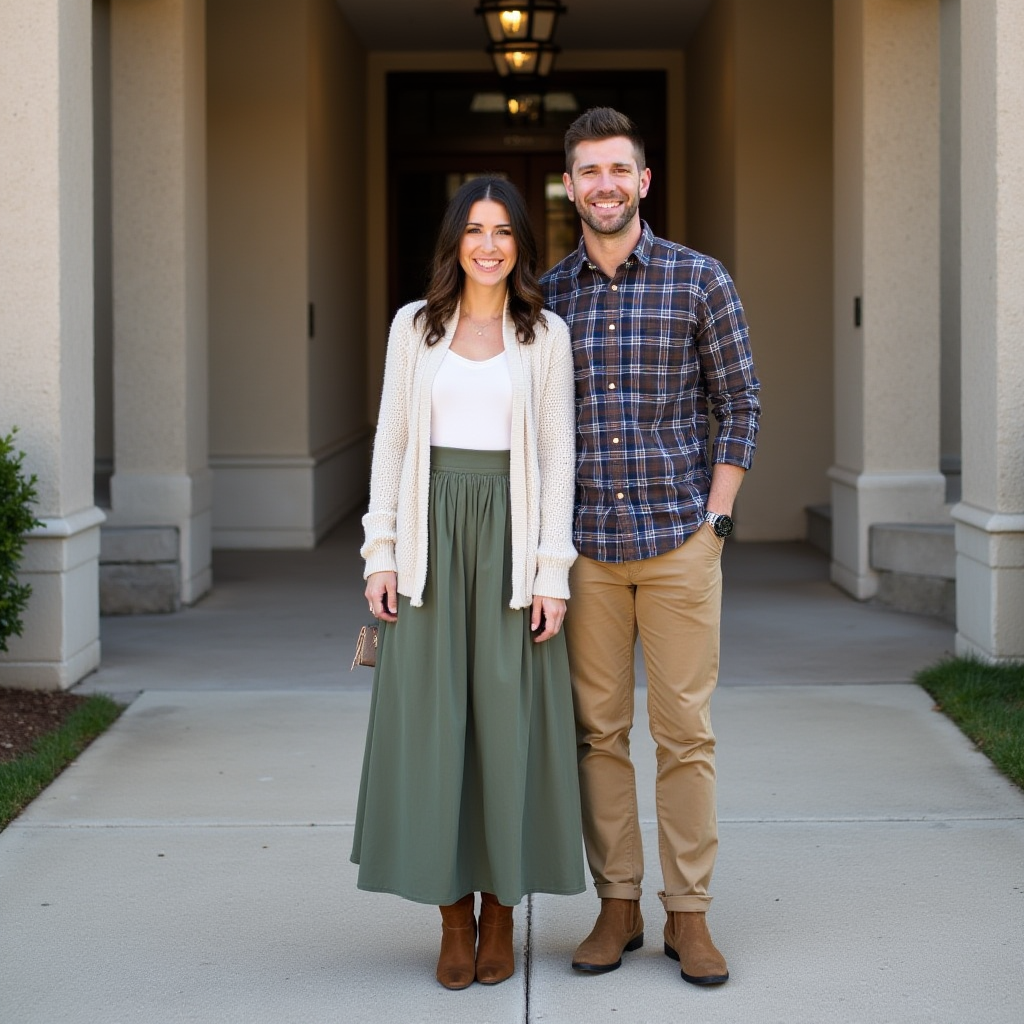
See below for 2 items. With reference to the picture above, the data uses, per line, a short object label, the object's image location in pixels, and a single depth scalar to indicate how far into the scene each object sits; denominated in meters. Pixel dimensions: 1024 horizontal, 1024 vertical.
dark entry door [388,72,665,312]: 13.80
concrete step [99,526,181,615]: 7.91
